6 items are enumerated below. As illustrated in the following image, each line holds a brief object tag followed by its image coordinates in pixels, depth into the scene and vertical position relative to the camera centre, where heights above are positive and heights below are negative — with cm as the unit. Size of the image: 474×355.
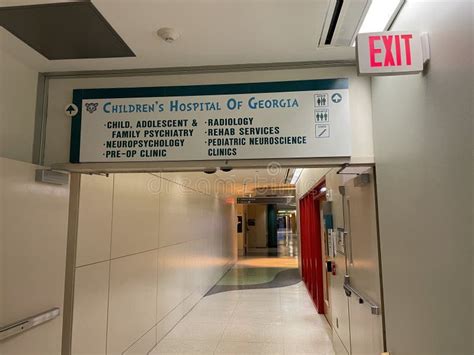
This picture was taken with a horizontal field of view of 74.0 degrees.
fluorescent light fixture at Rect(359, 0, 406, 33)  172 +117
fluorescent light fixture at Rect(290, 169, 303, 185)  803 +126
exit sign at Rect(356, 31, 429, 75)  152 +82
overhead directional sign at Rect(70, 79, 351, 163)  221 +71
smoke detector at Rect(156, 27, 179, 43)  192 +116
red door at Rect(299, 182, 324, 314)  608 -58
